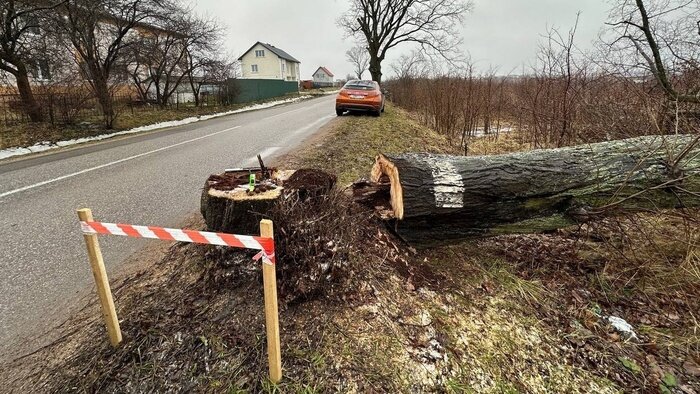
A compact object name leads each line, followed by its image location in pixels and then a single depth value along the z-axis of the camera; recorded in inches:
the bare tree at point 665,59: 202.5
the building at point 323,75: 3545.8
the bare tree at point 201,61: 773.9
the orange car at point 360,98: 490.3
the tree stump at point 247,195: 93.0
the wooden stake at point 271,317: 62.6
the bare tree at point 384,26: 1087.0
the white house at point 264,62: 2153.1
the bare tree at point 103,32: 468.8
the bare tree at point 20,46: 408.8
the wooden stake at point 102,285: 73.9
